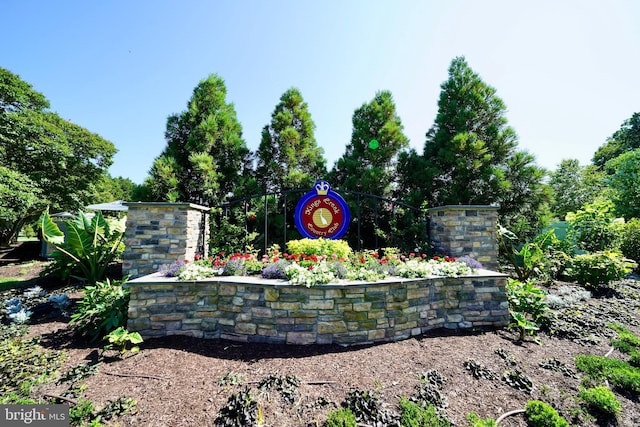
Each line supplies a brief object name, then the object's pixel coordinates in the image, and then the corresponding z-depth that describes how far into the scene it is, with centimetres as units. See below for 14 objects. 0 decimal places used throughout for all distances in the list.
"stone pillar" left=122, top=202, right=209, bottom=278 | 486
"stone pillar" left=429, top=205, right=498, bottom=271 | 520
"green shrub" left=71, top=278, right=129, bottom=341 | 360
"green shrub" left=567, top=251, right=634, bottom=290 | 584
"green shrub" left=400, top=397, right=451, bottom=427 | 218
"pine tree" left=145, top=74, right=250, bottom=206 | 663
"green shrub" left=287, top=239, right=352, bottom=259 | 526
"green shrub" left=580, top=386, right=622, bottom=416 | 240
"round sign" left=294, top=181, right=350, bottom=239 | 613
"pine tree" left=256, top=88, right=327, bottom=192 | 765
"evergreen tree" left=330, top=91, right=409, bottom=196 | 768
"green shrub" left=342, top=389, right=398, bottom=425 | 223
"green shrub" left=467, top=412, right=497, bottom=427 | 218
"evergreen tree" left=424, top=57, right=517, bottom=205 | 743
